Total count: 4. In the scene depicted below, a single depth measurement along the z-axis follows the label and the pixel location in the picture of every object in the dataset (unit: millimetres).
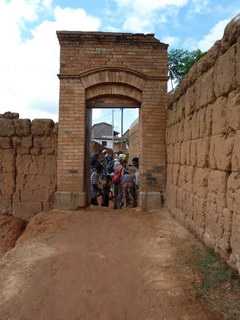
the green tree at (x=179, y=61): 15323
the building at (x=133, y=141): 17091
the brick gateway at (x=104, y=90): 9148
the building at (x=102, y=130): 60516
